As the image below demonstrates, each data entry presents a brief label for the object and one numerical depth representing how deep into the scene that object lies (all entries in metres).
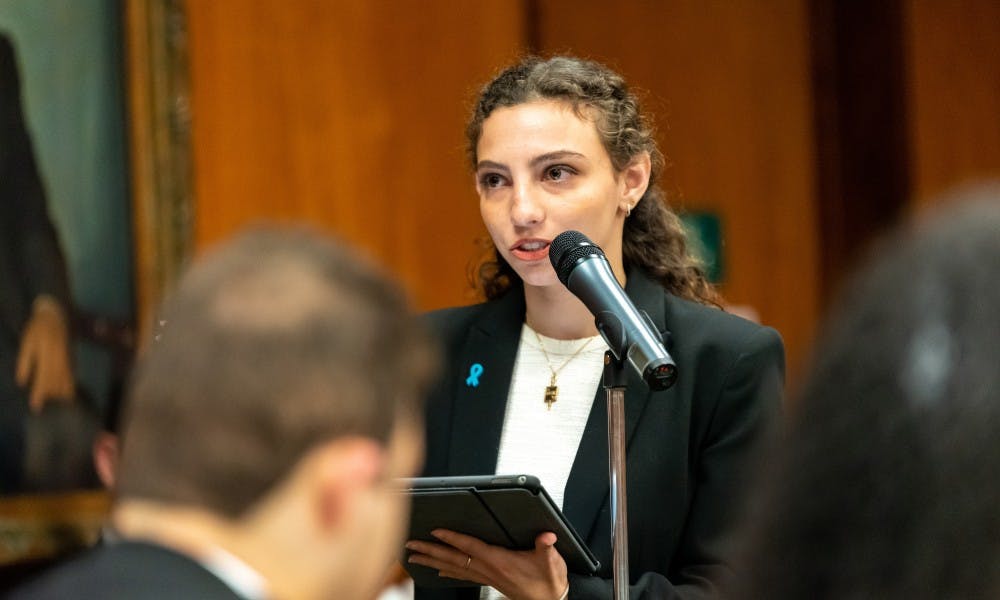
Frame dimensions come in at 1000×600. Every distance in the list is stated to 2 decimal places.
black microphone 4.45
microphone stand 4.75
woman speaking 5.50
